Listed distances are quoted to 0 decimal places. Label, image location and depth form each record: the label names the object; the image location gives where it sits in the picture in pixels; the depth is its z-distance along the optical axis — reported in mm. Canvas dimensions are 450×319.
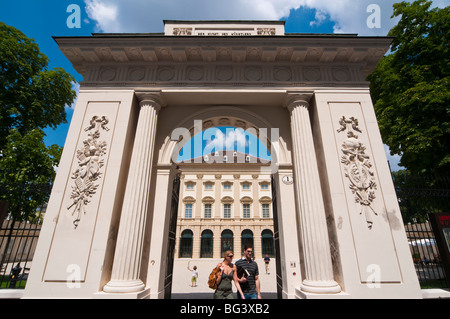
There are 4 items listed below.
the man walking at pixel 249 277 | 5355
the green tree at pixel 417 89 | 9398
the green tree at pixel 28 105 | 11016
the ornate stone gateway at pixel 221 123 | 5871
